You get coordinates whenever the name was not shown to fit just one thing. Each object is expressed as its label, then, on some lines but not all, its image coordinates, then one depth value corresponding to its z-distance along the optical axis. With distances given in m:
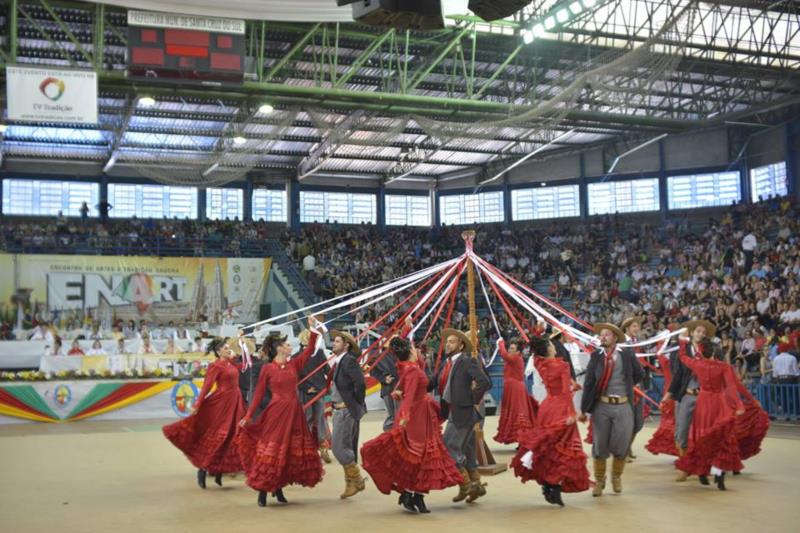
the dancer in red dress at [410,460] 8.47
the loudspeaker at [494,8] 7.93
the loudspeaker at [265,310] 29.25
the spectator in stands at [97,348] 22.47
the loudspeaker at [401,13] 7.77
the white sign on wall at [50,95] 16.30
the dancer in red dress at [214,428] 10.14
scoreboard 16.58
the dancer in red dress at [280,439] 8.77
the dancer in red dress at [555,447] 8.55
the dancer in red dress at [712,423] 9.57
